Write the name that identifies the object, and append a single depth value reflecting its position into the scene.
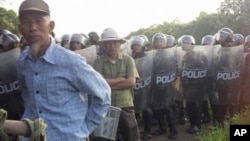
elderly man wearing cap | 2.72
